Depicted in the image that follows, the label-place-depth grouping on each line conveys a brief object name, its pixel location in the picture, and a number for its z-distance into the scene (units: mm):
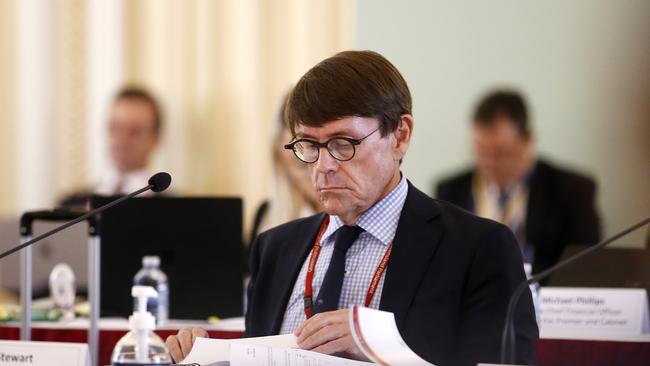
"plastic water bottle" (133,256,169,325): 7789
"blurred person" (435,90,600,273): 11469
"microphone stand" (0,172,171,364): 6832
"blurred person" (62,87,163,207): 12820
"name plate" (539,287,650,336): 6945
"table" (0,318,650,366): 6516
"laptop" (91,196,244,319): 7785
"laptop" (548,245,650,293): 7352
